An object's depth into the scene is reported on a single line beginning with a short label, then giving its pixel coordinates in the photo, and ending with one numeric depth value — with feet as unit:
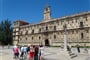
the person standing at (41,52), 16.83
